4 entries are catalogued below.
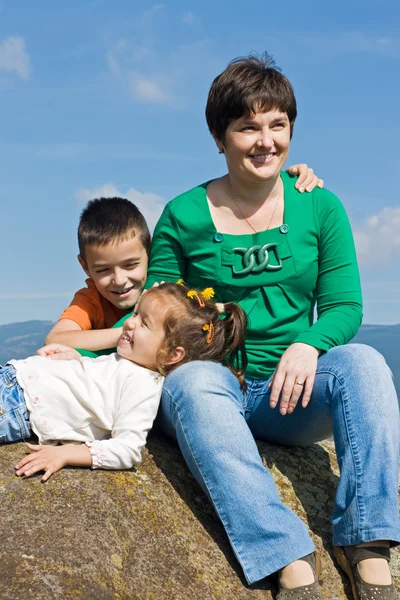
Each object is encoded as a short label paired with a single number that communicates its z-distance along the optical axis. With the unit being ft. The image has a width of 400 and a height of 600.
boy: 15.49
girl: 11.91
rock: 9.52
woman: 11.17
